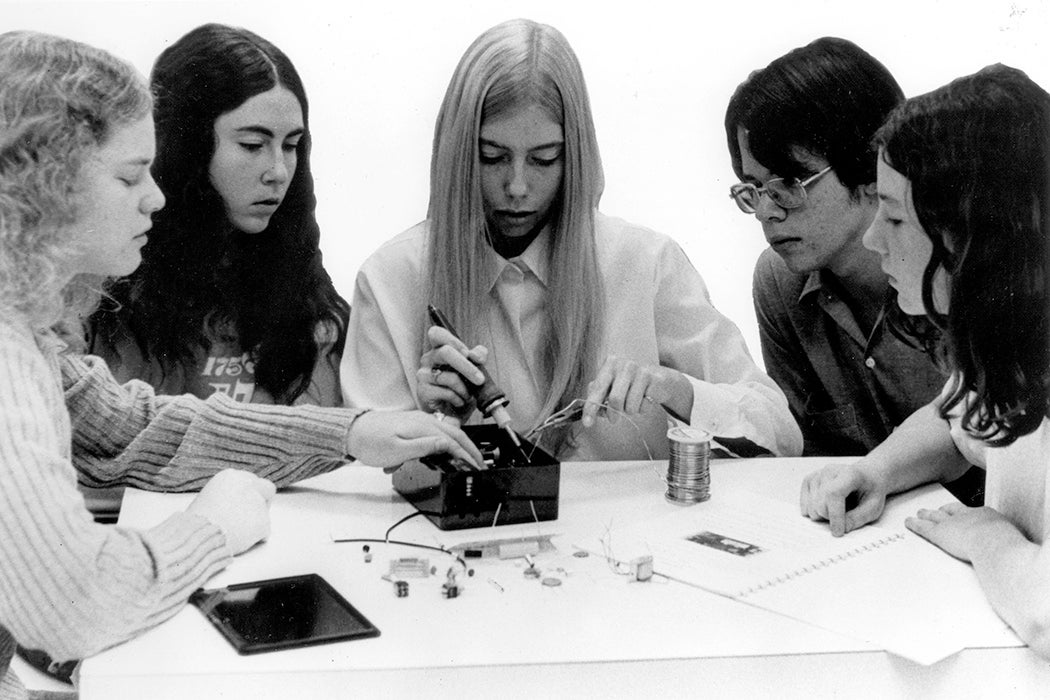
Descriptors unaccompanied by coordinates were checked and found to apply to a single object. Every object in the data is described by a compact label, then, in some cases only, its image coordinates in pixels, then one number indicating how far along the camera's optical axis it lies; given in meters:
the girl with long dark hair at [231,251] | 3.02
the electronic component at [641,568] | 2.54
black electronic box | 2.66
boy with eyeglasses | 3.06
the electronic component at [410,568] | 2.55
